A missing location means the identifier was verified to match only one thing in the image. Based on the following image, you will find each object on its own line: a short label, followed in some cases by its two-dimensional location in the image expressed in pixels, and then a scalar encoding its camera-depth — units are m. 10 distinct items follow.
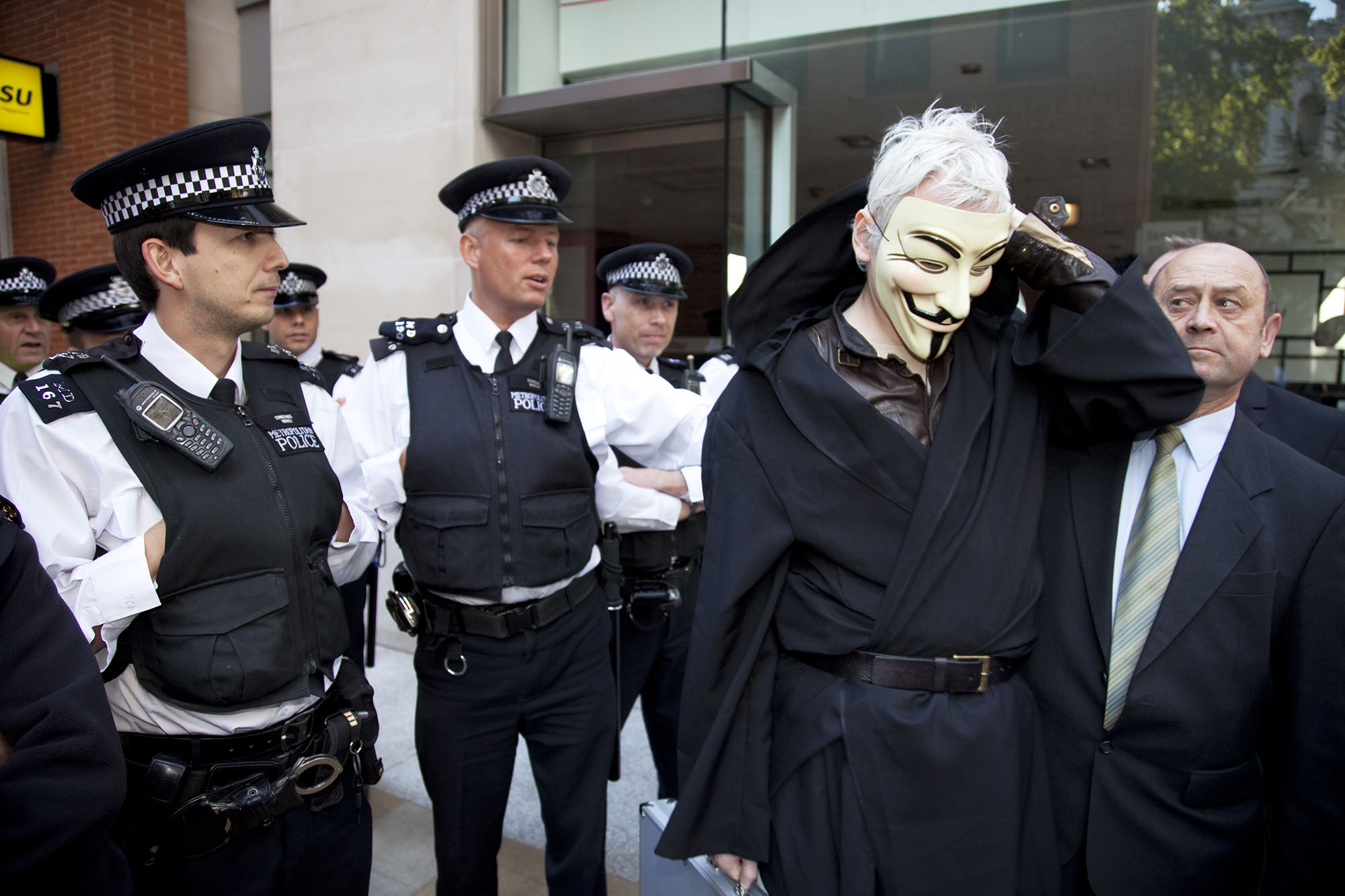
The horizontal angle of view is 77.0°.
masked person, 1.61
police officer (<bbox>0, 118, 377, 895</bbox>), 1.76
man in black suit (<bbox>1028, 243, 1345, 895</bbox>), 1.65
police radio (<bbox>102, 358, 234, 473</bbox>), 1.80
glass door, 5.15
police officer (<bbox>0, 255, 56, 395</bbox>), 4.06
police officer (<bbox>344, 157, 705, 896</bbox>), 2.54
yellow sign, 7.72
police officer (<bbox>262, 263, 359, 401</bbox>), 4.56
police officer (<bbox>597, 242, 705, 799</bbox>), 3.25
